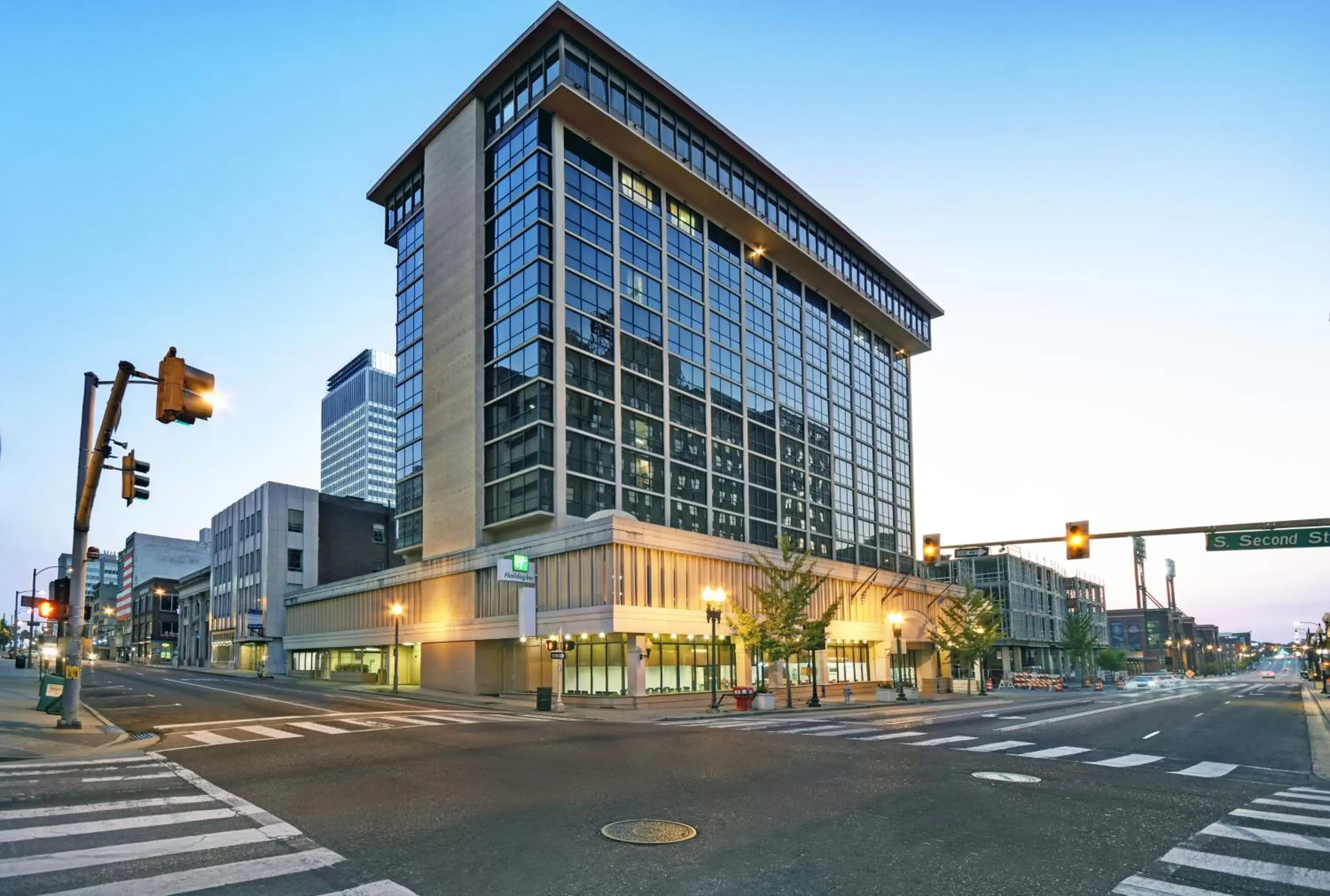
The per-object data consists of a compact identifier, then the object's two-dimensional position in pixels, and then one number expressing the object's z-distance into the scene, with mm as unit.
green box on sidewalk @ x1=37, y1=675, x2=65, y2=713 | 25266
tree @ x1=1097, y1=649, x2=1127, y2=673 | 132625
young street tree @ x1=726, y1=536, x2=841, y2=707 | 45562
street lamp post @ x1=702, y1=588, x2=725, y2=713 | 40344
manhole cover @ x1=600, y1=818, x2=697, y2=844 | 9898
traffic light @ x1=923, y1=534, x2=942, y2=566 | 28016
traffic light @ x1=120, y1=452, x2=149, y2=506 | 16953
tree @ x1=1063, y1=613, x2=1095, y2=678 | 103500
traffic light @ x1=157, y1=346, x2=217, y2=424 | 12680
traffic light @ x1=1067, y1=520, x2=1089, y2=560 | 25109
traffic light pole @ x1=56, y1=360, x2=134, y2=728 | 19891
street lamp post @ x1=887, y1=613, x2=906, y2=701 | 55031
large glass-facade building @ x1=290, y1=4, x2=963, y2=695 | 51594
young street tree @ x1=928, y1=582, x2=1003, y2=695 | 70250
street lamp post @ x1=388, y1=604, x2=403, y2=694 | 55362
